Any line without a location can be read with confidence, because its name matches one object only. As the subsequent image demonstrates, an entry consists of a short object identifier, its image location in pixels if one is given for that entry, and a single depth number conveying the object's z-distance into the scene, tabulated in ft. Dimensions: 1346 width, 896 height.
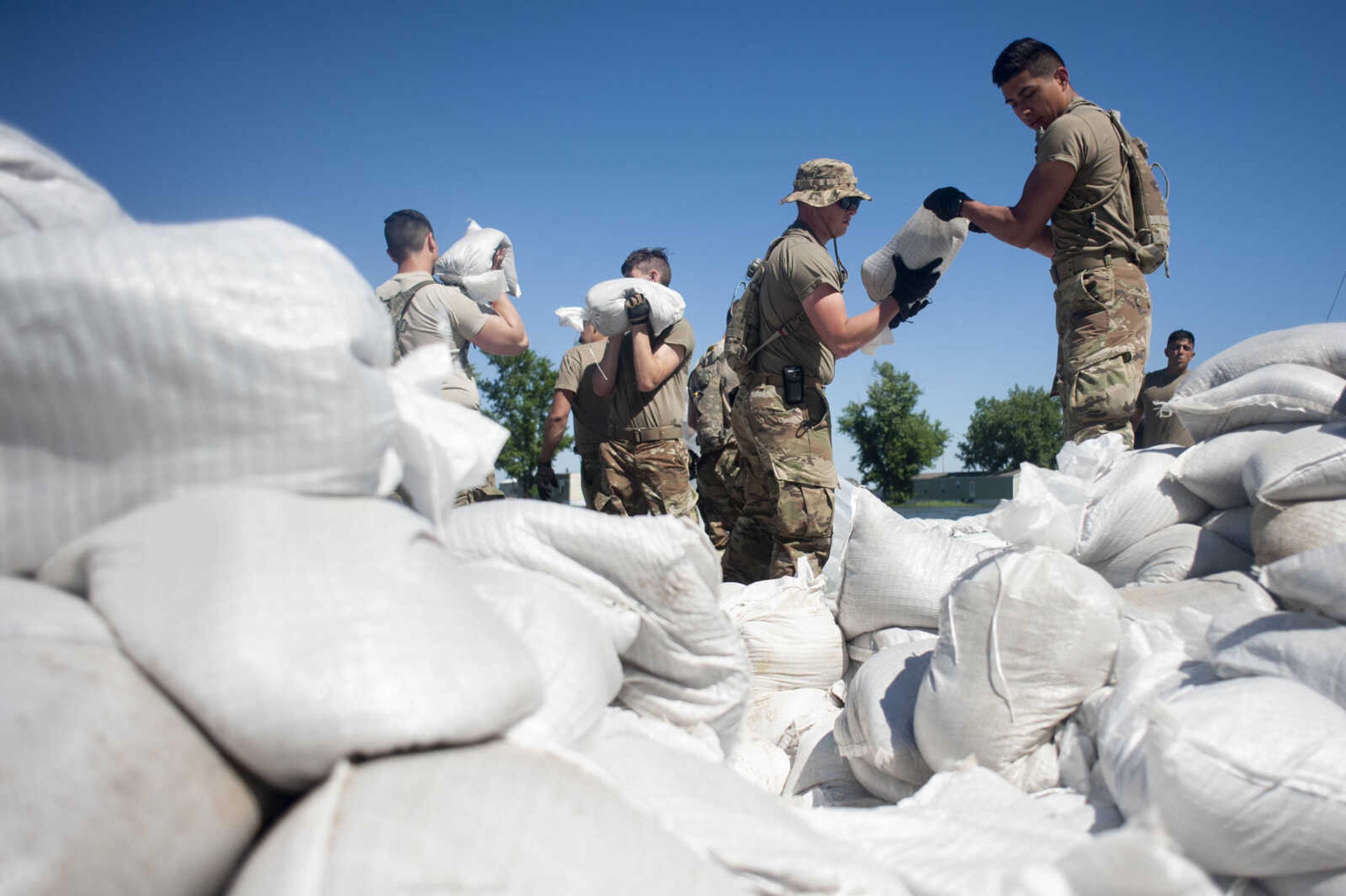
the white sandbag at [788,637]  5.97
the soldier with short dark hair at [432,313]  9.78
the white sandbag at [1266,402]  5.47
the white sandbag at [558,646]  2.76
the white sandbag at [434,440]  3.28
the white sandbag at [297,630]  2.02
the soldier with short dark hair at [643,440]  12.85
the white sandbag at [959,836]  2.80
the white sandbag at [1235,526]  5.73
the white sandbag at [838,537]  7.05
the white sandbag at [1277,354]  5.78
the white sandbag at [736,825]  2.42
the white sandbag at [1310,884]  3.12
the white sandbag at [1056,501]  5.67
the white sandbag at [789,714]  5.61
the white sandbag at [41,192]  2.90
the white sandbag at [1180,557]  5.66
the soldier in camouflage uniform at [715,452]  15.60
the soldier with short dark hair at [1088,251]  7.77
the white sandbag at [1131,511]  6.07
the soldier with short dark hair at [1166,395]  10.97
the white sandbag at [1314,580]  3.75
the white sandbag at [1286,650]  3.61
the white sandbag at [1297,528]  4.67
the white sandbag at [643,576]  3.78
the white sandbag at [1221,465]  5.72
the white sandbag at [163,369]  2.39
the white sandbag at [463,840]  1.83
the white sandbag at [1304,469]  4.80
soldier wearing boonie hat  9.25
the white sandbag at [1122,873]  1.81
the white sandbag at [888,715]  4.58
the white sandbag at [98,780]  1.75
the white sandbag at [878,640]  5.83
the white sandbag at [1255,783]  3.08
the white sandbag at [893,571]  5.97
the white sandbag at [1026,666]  4.11
